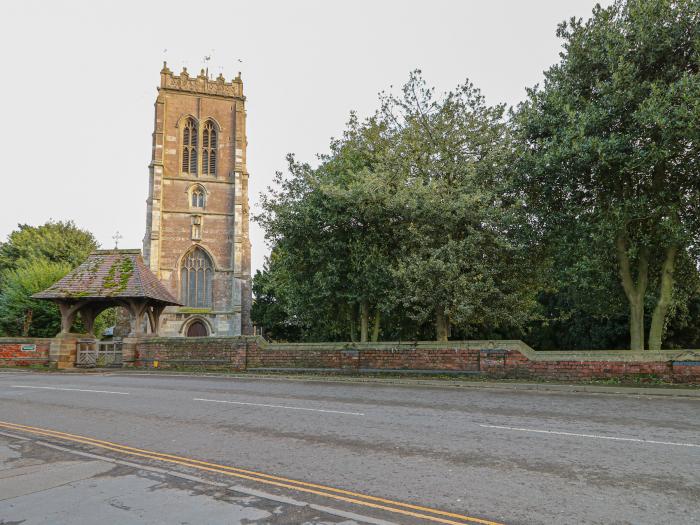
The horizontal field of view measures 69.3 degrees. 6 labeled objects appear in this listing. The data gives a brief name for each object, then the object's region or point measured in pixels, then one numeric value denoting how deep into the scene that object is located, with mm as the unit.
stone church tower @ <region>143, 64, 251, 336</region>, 43344
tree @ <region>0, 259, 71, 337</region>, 34250
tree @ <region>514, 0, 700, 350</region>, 13844
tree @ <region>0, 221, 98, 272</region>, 43906
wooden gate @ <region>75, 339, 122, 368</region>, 25703
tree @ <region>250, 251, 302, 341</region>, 43312
